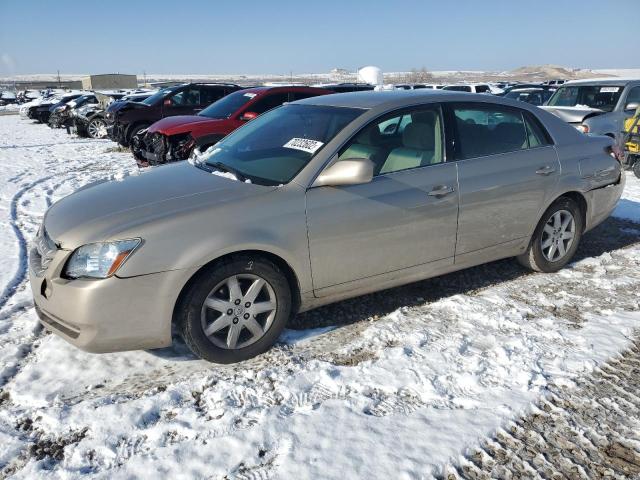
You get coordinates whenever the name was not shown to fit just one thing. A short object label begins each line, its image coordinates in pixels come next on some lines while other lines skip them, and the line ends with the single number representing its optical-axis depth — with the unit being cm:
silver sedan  292
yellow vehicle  900
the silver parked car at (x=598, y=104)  918
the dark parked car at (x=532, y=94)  1617
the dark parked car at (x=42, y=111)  2319
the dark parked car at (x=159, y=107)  1238
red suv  821
